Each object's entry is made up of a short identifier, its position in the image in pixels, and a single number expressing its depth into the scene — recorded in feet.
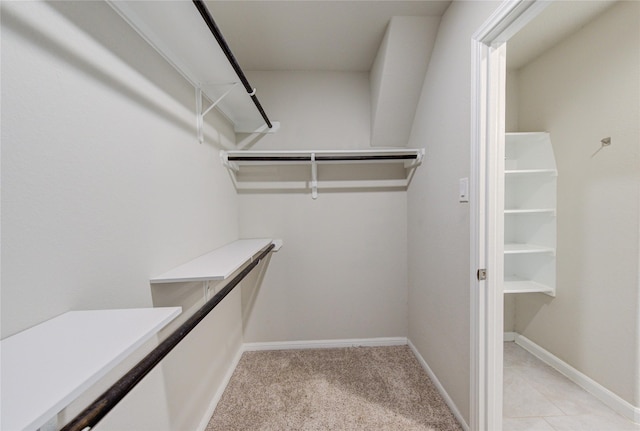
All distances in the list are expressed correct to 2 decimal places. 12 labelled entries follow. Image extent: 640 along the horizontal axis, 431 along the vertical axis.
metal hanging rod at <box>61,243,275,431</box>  1.35
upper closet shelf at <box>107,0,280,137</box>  2.80
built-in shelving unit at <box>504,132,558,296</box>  6.13
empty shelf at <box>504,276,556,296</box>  6.07
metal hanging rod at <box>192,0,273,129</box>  2.49
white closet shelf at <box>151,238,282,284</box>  3.14
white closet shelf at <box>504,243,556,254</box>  6.07
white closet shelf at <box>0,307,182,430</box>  1.10
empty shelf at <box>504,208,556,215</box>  5.98
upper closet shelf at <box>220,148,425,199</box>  5.83
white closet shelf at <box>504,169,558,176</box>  6.00
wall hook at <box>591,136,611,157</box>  4.97
